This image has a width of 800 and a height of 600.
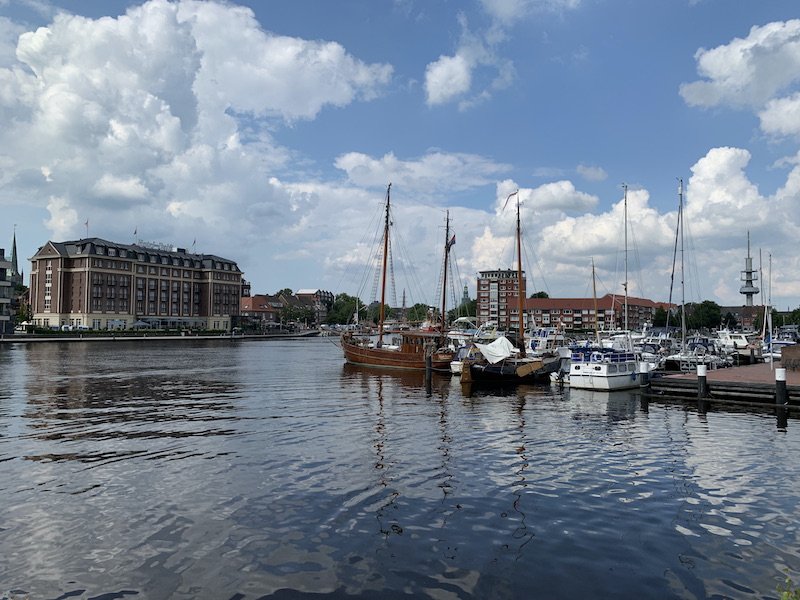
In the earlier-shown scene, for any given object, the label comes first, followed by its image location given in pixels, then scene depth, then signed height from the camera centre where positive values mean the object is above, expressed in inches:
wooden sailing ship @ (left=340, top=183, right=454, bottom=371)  2236.7 -147.8
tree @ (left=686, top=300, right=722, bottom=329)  7437.0 -43.6
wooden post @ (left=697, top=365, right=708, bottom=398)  1354.6 -165.3
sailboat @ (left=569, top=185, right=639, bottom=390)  1632.6 -160.6
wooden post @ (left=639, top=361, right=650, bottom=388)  1691.7 -189.4
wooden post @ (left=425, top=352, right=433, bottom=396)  1774.5 -169.1
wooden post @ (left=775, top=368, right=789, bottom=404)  1191.6 -158.8
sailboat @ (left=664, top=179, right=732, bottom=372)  2169.0 -178.0
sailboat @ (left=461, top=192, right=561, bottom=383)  1878.7 -172.0
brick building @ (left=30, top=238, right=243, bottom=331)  5492.1 +352.5
